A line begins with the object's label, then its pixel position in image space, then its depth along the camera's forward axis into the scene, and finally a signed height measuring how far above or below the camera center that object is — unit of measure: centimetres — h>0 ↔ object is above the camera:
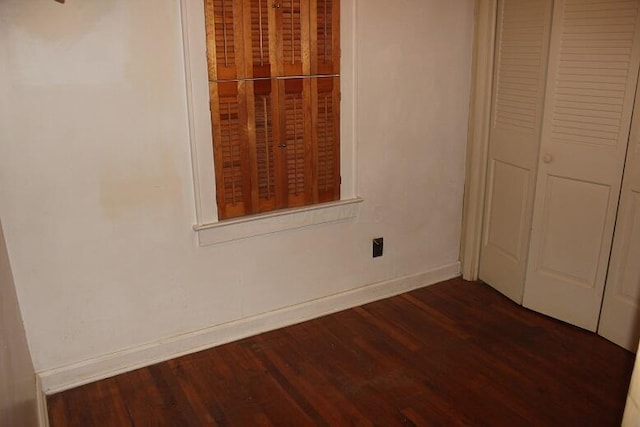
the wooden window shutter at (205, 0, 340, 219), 251 -18
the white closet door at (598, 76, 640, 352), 257 -95
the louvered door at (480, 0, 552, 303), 288 -42
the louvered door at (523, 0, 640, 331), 256 -45
